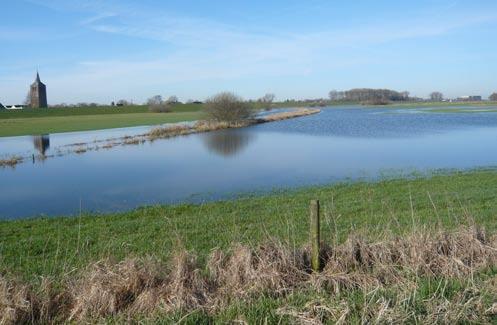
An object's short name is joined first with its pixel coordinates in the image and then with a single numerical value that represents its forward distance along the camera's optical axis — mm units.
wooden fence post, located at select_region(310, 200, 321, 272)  6445
